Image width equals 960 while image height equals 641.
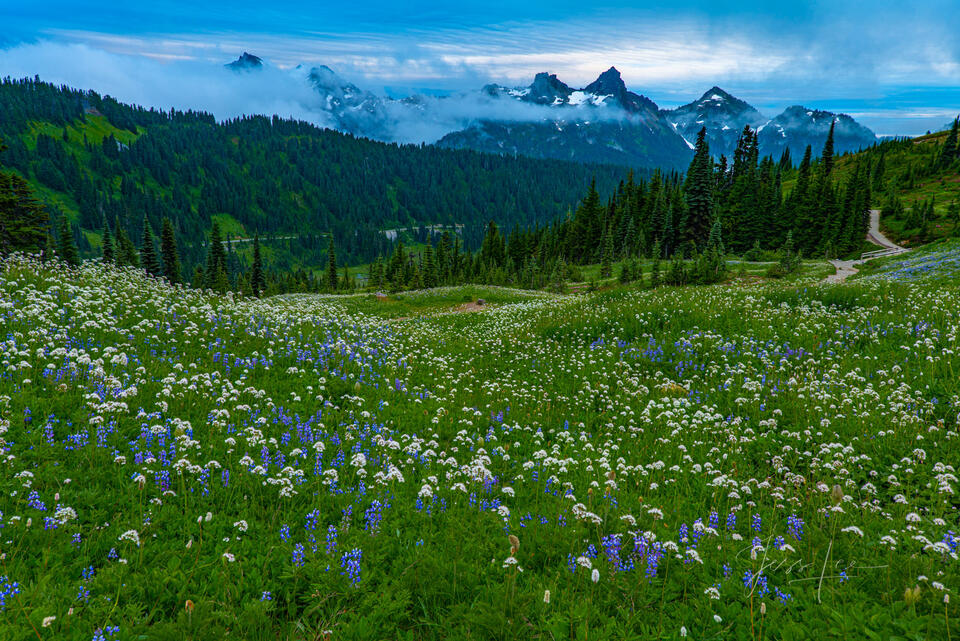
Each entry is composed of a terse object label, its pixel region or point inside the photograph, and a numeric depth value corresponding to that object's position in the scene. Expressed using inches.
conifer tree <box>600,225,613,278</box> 2838.1
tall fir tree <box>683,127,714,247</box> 2608.3
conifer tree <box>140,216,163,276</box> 2792.8
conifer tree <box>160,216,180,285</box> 2842.0
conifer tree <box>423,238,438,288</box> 3890.3
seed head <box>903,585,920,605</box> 127.0
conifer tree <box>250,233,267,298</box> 3275.1
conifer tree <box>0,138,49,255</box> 1418.6
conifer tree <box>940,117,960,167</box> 4535.9
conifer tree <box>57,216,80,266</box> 2438.5
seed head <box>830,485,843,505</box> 167.5
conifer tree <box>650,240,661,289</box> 1692.9
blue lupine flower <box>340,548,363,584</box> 149.8
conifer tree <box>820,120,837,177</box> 3767.7
